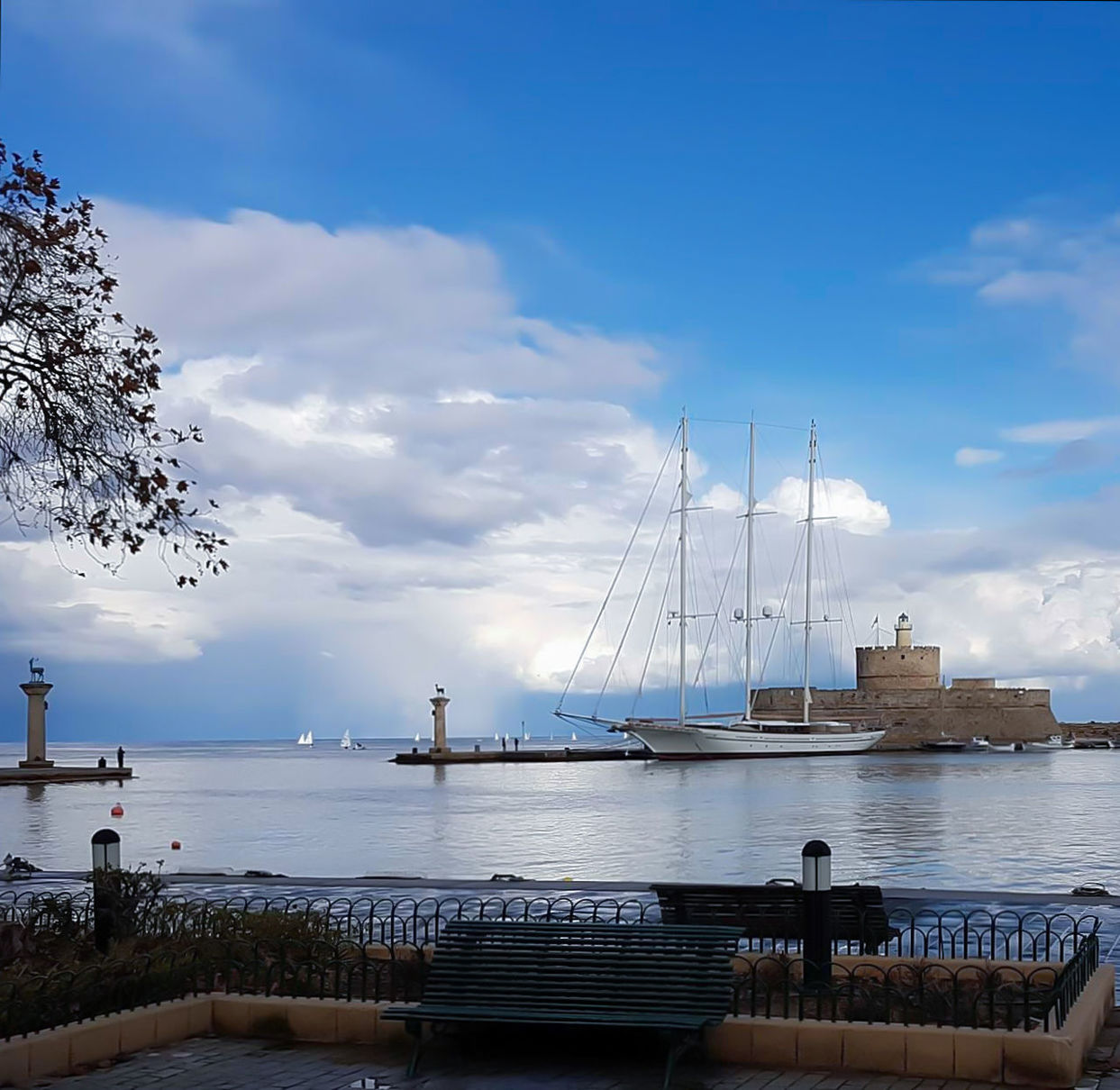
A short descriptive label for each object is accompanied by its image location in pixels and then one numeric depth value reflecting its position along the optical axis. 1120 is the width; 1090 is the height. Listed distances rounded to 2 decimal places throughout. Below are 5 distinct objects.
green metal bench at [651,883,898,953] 11.15
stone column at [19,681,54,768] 60.62
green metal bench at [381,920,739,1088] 8.14
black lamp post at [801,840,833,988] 9.33
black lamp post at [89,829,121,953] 10.60
